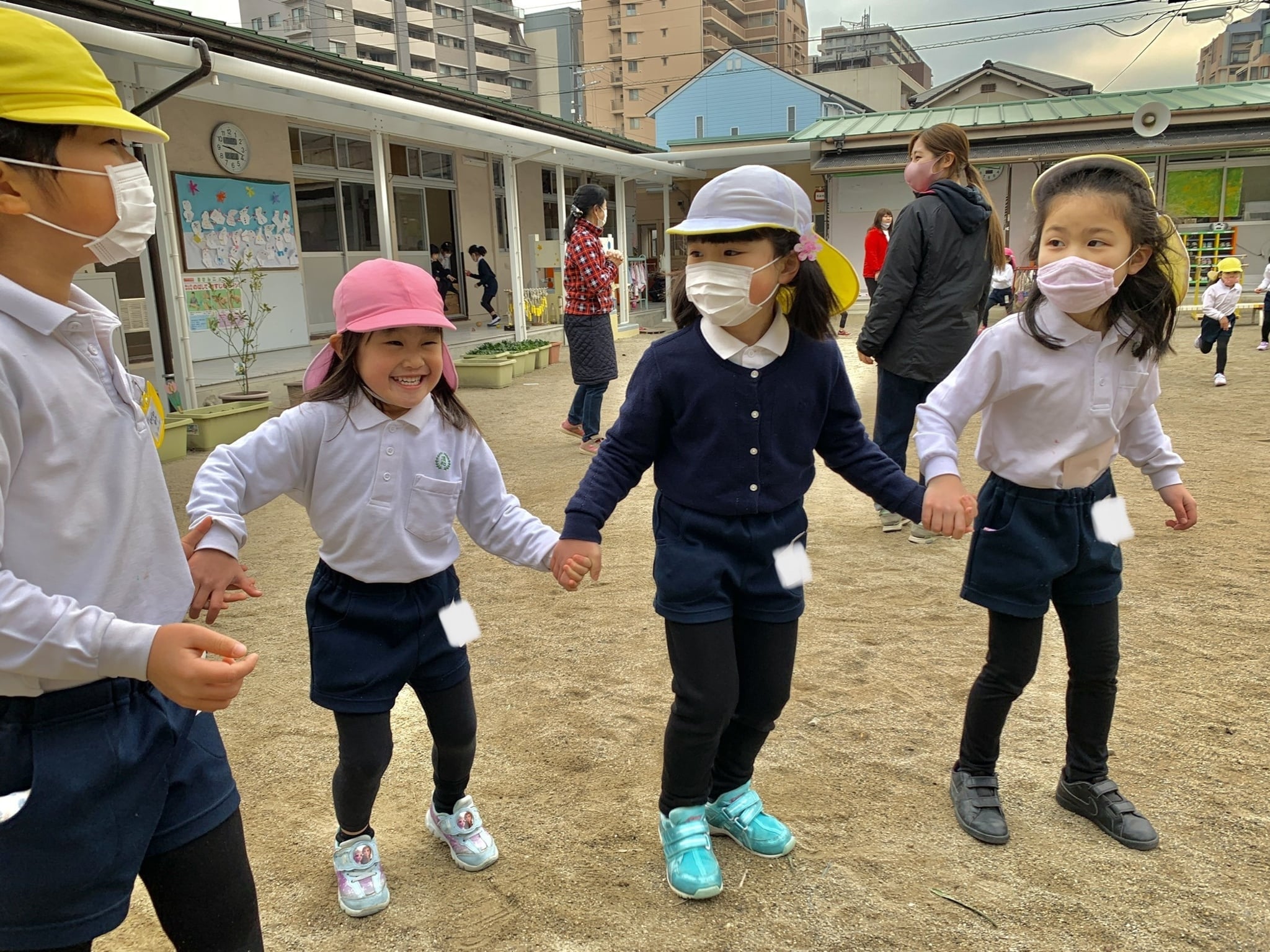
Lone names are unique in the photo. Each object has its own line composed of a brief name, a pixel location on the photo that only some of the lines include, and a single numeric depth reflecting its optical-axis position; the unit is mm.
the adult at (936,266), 4430
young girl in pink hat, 2004
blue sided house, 40594
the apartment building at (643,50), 71438
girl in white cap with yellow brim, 2088
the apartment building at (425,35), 63500
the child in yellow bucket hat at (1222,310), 9406
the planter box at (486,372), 10711
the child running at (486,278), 16688
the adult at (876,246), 12156
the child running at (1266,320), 11383
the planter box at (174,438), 6973
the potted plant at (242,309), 10516
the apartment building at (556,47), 77000
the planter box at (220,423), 7465
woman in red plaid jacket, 7000
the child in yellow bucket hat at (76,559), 1203
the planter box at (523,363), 11438
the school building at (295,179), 7875
